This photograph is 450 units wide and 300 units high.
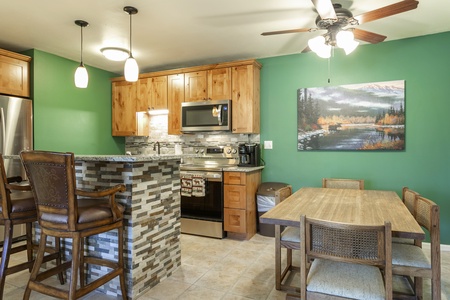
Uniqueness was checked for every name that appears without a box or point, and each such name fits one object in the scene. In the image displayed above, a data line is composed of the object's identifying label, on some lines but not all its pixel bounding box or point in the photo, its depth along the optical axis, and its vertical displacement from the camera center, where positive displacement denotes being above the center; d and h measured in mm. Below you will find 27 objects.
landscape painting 3299 +359
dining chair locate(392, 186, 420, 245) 2050 -458
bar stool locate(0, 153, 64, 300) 1922 -474
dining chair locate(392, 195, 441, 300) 1546 -688
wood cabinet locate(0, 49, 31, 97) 3367 +925
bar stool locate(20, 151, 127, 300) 1610 -397
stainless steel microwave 3852 +433
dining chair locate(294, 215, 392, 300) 1274 -536
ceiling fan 1905 +977
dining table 1586 -443
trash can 3604 -733
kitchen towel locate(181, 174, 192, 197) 3596 -517
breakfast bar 2092 -573
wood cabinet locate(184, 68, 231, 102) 3891 +891
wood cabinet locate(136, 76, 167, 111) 4336 +851
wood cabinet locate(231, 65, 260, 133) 3744 +651
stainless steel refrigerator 3291 +224
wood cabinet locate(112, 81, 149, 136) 4609 +563
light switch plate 3959 +7
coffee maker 3795 -118
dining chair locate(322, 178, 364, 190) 2957 -422
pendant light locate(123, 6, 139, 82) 2514 +720
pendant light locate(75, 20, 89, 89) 2725 +687
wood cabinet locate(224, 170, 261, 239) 3455 -739
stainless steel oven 3549 -723
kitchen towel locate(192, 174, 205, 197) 3547 -520
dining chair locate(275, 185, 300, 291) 2047 -733
